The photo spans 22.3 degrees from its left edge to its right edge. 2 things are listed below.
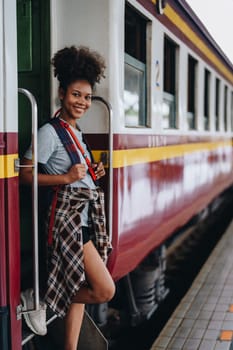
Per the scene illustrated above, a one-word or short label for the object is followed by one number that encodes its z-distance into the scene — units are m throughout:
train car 3.06
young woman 3.27
